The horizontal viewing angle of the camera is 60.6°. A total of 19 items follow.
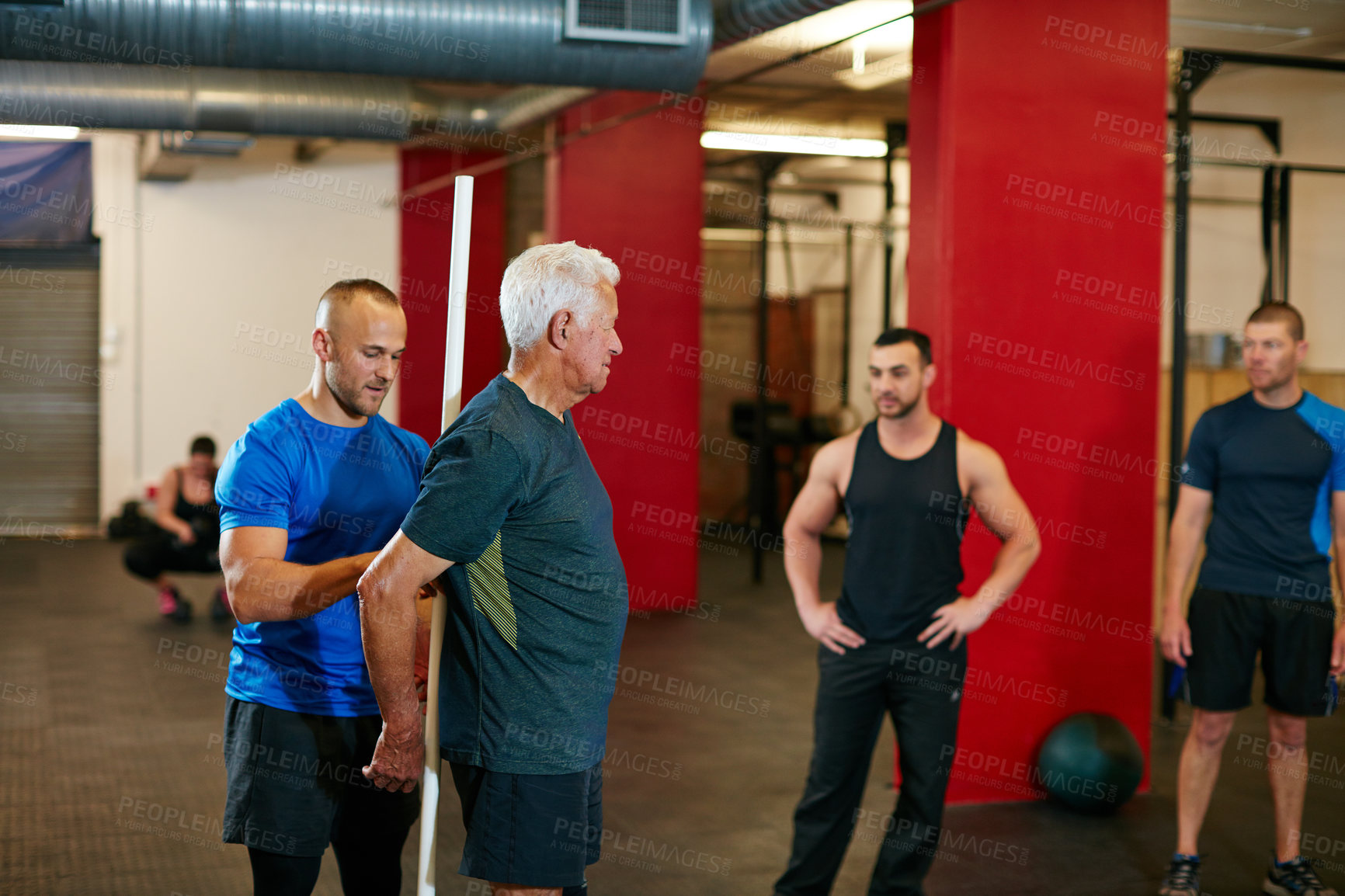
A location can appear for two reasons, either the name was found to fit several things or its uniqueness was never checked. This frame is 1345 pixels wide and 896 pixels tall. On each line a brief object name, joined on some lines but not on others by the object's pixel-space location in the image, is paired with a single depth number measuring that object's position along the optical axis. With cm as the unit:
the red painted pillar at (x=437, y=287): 938
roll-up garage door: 984
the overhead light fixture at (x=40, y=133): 902
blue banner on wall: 959
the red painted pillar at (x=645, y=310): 679
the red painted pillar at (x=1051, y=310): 381
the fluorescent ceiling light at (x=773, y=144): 845
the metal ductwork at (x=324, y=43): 361
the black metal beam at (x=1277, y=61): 499
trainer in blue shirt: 203
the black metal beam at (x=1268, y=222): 621
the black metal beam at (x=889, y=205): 780
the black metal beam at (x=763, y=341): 764
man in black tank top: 280
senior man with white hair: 172
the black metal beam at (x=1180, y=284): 465
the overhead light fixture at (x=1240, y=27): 580
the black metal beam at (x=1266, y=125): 642
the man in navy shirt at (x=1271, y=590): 311
